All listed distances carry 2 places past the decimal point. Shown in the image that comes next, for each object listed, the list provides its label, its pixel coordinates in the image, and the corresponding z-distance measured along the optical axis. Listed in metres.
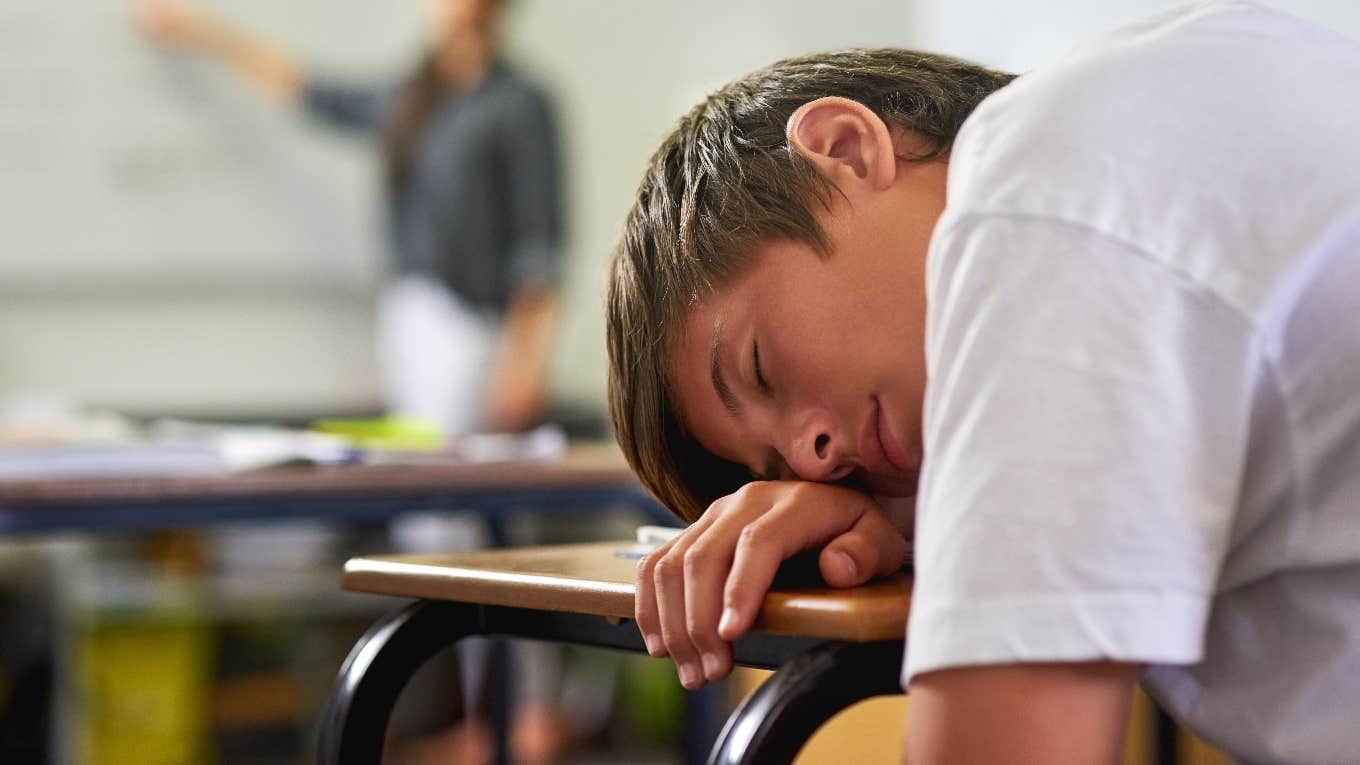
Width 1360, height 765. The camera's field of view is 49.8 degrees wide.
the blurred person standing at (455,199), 3.60
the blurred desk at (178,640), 2.96
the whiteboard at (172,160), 3.47
